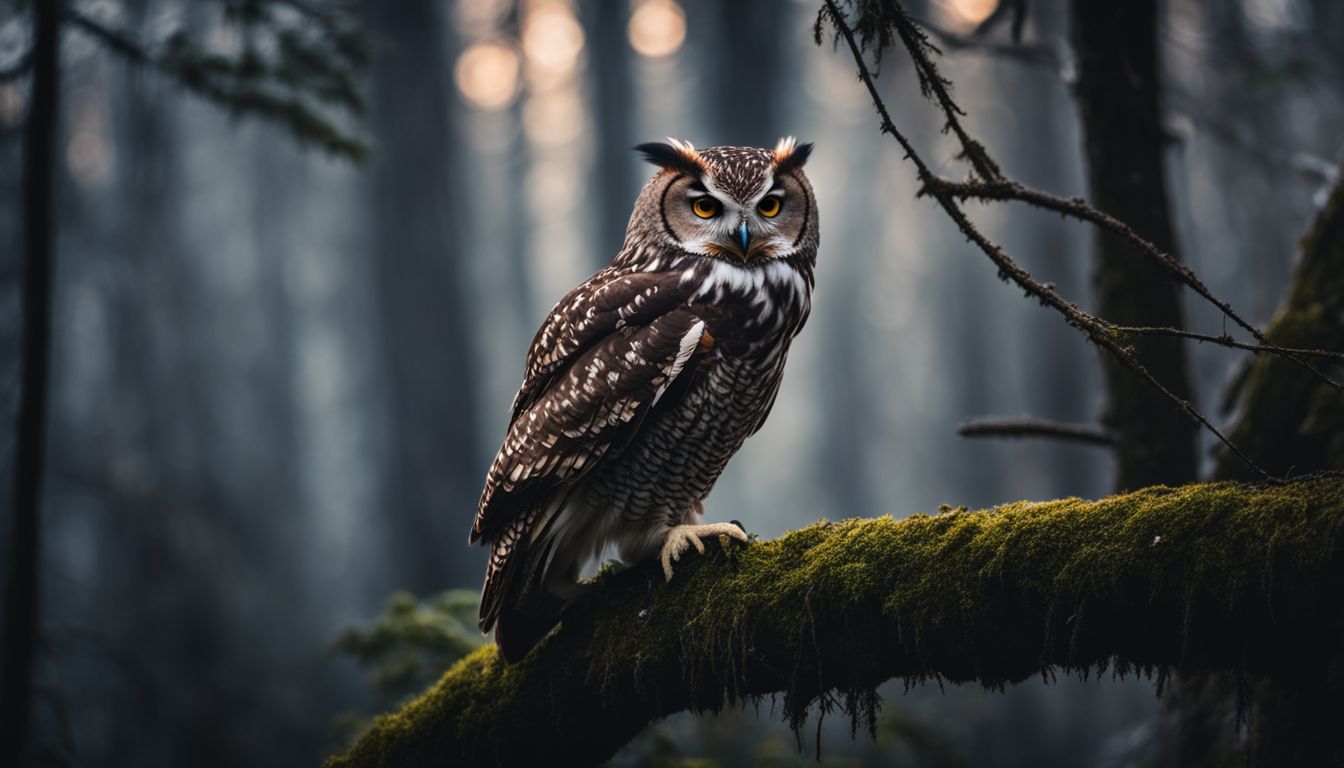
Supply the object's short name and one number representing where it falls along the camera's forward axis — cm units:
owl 655
